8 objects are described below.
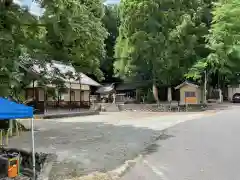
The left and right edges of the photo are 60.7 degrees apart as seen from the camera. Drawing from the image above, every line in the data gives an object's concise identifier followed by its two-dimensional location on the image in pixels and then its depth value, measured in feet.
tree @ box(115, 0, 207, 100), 74.38
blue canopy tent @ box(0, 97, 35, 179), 14.35
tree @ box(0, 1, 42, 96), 21.98
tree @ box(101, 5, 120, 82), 98.93
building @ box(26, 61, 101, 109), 31.26
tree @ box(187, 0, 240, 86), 71.21
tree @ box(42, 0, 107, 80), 23.83
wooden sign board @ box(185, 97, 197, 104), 72.90
